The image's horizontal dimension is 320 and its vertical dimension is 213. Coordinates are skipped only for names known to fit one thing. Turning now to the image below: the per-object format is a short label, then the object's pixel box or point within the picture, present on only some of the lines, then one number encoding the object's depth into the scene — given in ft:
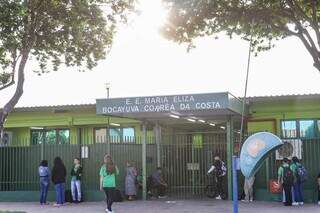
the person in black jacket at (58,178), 62.80
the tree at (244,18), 56.13
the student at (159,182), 66.74
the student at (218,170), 64.08
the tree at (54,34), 61.16
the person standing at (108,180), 53.67
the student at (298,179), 58.75
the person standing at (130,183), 65.46
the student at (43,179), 64.59
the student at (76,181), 64.75
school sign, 57.11
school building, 60.44
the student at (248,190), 62.08
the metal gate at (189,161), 66.59
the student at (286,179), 57.98
